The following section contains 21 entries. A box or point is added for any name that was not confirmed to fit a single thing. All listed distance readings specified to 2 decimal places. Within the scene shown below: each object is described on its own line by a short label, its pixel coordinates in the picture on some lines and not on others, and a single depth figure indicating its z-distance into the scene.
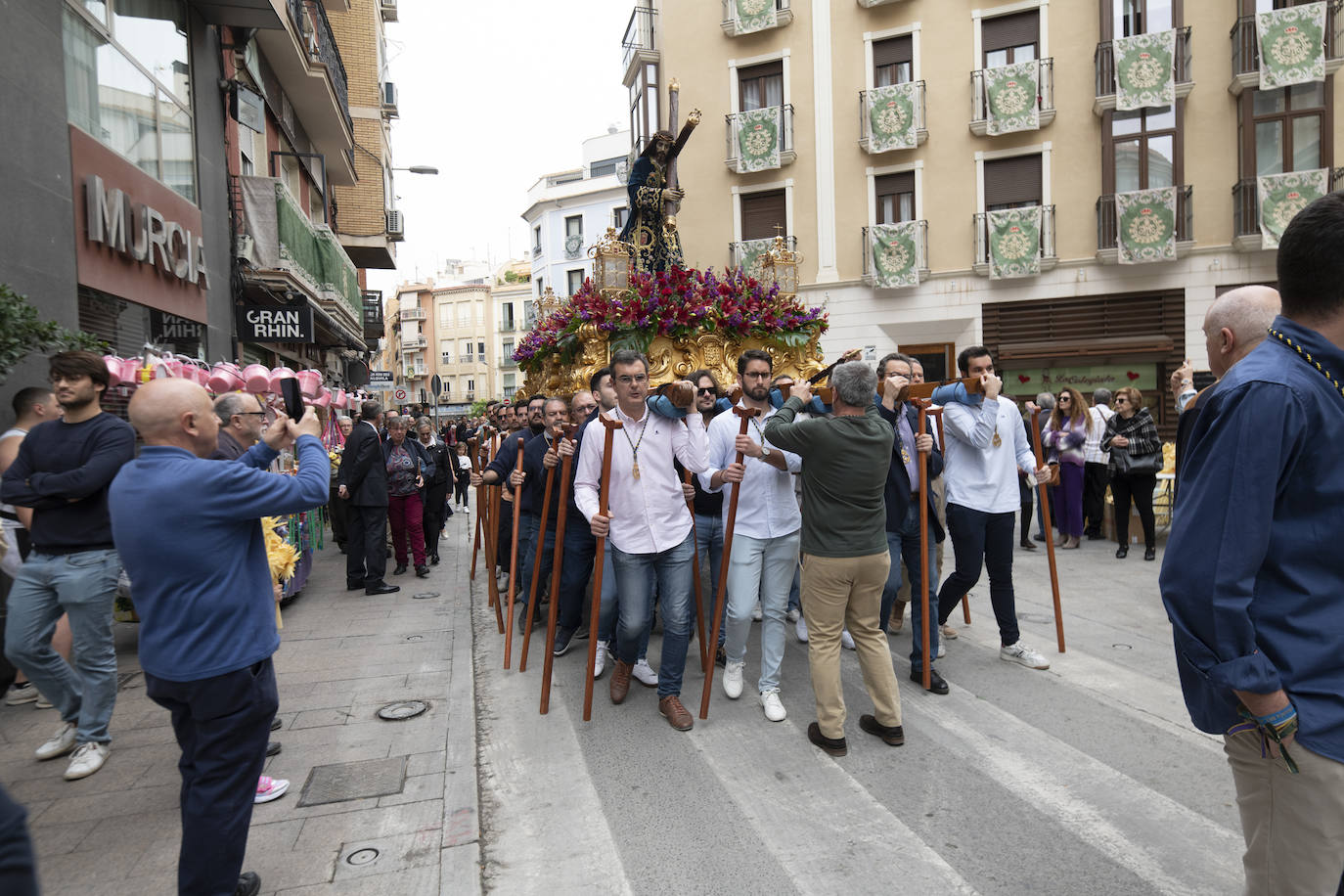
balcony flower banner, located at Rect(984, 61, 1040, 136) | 17.80
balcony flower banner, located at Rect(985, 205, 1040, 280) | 17.92
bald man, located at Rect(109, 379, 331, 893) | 2.77
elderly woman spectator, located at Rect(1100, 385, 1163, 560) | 9.30
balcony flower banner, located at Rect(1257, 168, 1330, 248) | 16.52
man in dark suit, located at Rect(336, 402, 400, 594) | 8.97
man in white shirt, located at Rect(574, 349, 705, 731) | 4.84
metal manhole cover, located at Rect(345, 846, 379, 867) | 3.35
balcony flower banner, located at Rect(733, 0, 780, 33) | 19.38
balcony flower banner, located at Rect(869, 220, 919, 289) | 18.55
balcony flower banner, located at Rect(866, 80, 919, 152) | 18.42
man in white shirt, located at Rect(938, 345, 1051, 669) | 5.41
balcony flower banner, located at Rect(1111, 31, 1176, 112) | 16.94
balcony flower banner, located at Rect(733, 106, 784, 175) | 19.38
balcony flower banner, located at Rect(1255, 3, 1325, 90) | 16.22
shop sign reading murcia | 7.66
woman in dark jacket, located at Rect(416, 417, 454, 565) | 10.98
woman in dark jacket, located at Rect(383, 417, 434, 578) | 9.74
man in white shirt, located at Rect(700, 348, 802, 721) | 5.00
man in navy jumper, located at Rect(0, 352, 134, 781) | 4.21
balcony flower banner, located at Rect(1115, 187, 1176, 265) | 17.17
